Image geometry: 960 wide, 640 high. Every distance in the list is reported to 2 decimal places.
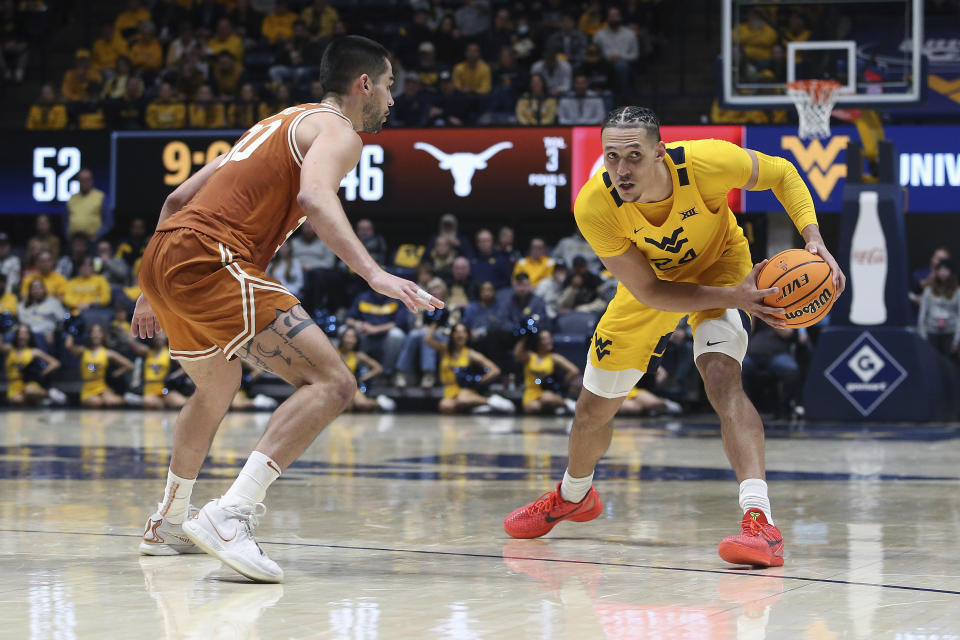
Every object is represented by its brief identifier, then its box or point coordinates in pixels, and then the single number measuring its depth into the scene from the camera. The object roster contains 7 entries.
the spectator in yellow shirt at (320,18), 18.09
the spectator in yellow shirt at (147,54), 18.30
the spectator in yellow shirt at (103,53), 18.89
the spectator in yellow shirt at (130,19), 19.16
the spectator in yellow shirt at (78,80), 18.19
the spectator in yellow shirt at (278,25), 18.56
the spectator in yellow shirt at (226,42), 18.12
